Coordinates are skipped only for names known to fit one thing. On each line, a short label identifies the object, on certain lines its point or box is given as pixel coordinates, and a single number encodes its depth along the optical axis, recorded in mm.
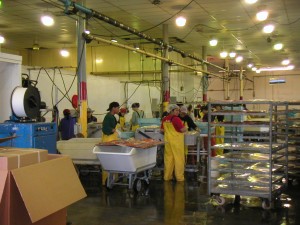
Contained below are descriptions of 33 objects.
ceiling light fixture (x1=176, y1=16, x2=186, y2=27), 9629
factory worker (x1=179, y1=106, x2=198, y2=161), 8492
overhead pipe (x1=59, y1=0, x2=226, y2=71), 7090
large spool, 4773
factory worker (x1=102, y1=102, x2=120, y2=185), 7125
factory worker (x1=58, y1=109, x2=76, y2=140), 9094
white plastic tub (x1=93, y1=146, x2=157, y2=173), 6270
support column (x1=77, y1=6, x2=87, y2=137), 7875
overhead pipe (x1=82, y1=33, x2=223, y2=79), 7770
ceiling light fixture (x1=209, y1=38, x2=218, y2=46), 12480
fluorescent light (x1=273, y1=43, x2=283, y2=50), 14719
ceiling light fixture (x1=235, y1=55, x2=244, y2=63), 16859
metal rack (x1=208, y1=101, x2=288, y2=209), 5488
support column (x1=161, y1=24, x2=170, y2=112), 11539
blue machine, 4852
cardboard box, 2320
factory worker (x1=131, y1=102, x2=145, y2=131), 11156
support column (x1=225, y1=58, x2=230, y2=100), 17948
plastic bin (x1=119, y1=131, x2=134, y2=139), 8430
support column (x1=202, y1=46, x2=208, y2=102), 15500
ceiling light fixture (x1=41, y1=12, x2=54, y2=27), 8719
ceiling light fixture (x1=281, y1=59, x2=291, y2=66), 19744
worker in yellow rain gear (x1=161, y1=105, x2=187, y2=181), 7541
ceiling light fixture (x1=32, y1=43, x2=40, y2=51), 13779
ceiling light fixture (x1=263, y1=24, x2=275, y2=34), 10301
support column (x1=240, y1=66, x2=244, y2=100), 20156
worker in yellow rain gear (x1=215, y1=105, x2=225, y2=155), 9512
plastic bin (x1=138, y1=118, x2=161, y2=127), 10796
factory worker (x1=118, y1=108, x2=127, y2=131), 11395
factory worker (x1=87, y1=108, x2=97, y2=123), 10056
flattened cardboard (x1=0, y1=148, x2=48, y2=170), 2380
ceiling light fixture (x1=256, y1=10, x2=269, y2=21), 8789
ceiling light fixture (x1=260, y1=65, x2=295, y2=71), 22498
